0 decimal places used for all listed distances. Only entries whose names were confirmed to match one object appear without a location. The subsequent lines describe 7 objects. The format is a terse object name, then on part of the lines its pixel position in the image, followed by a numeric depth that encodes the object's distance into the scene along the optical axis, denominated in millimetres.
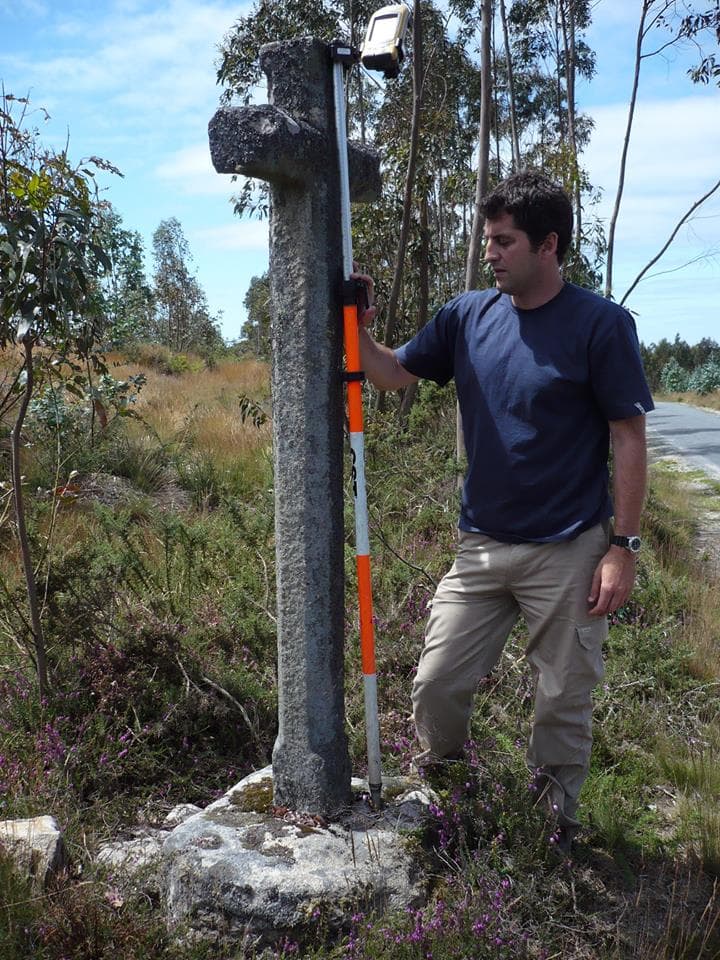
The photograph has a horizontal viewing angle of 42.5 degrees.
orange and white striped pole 2957
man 2936
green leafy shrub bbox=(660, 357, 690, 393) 55156
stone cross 2961
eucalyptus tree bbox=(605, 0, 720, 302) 9258
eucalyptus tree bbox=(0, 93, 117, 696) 3650
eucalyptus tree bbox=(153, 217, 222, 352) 29469
